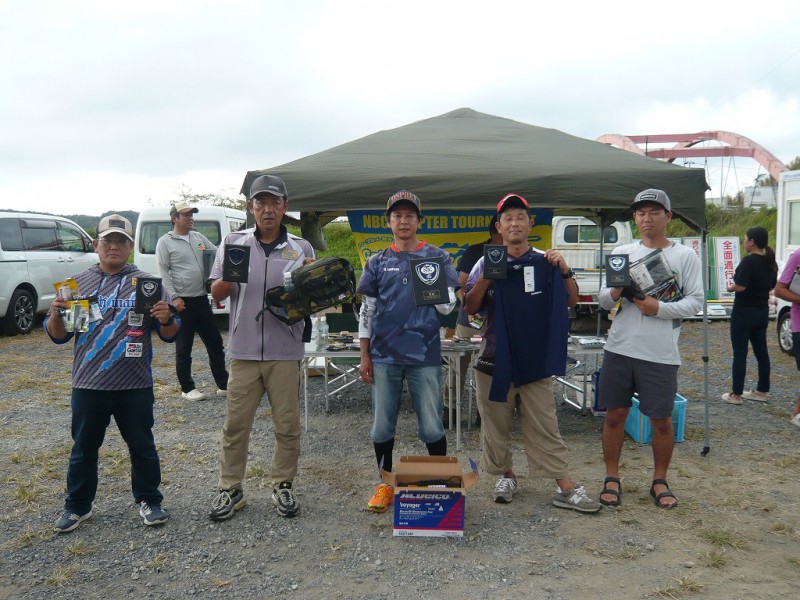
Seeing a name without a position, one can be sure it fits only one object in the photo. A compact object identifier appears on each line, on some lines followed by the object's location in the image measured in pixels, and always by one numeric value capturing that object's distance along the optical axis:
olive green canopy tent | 4.40
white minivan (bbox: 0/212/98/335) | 9.49
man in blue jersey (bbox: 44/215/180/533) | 3.03
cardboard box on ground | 3.11
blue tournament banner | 5.86
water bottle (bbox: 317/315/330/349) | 5.00
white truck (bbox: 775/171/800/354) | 9.38
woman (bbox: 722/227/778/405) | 5.66
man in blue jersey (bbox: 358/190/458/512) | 3.24
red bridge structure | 22.33
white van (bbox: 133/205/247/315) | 10.59
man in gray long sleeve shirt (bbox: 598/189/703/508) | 3.39
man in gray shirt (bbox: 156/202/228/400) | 5.70
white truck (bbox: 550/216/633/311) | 10.69
